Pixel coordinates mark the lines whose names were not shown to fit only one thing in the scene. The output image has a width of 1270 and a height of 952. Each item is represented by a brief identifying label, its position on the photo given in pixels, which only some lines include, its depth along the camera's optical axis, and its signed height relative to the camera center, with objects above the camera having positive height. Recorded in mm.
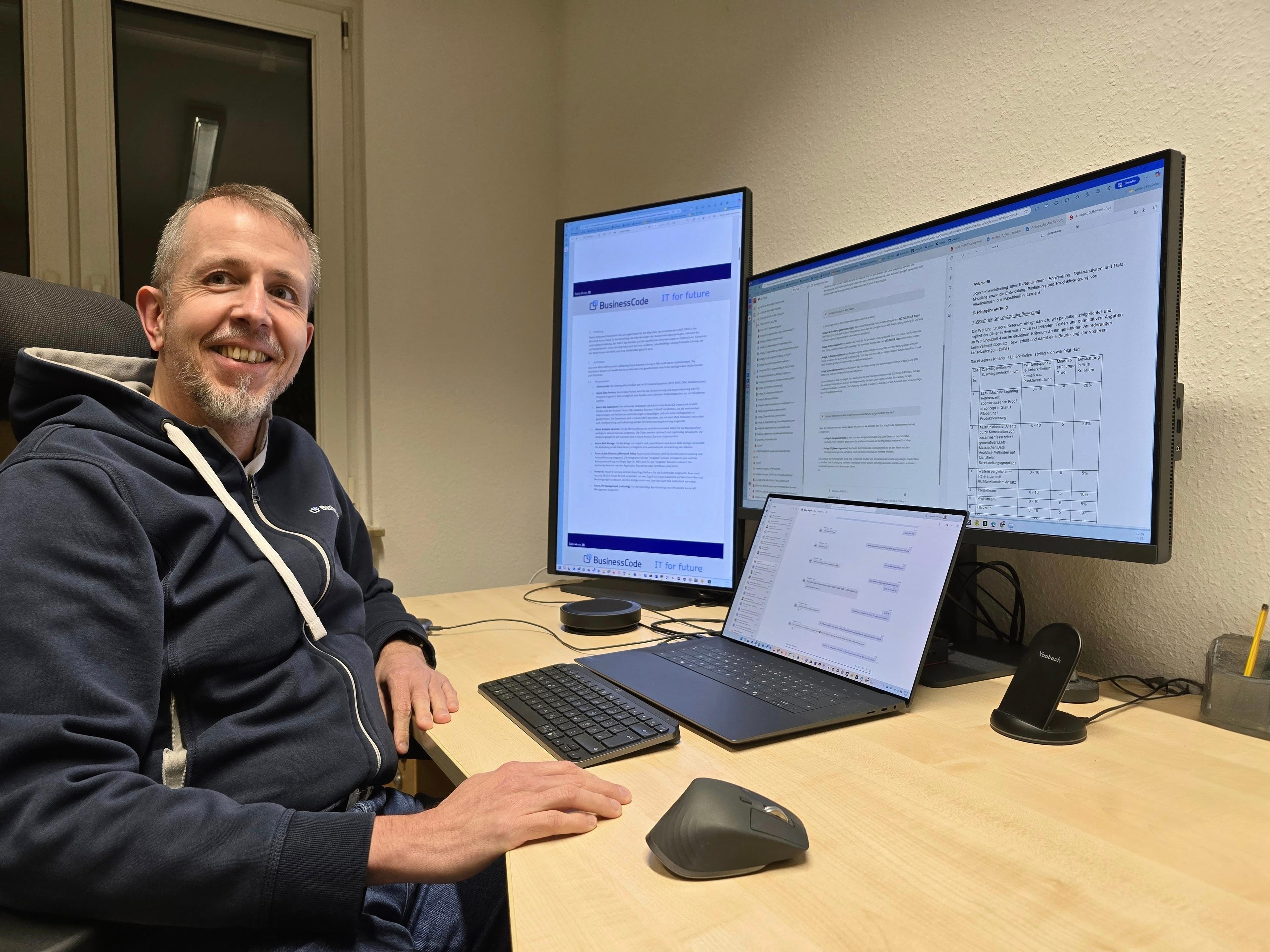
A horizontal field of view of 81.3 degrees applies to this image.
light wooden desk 443 -290
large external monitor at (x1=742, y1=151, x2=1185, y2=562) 801 +105
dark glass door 2027 +920
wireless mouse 498 -270
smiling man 573 -234
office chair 850 +143
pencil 763 -210
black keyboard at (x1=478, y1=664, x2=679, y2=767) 711 -291
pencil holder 745 -249
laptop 801 -230
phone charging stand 734 -253
